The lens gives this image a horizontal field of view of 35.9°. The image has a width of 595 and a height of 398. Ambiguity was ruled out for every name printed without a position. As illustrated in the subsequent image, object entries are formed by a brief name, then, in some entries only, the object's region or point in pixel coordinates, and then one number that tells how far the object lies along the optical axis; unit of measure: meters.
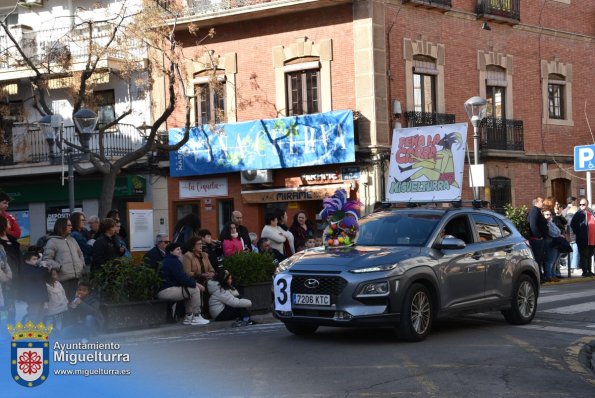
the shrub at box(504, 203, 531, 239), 21.29
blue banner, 25.45
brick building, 25.92
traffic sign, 22.47
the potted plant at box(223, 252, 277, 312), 14.69
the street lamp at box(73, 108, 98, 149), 19.62
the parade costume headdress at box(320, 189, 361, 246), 11.60
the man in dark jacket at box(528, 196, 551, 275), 20.64
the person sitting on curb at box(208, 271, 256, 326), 13.79
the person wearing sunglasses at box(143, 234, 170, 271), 14.24
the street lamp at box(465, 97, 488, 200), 21.02
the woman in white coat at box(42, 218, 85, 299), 12.77
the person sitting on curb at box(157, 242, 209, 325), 13.56
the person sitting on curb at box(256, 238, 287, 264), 16.28
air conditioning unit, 27.00
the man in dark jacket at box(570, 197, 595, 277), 22.33
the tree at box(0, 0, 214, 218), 23.16
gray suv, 10.40
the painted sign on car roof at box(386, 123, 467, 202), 16.08
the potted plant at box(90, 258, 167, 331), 12.88
